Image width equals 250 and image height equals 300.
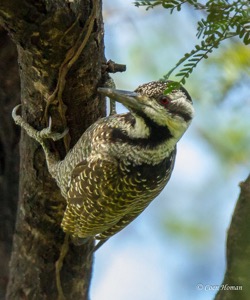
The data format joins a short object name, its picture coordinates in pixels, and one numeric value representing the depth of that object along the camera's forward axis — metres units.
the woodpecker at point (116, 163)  7.09
